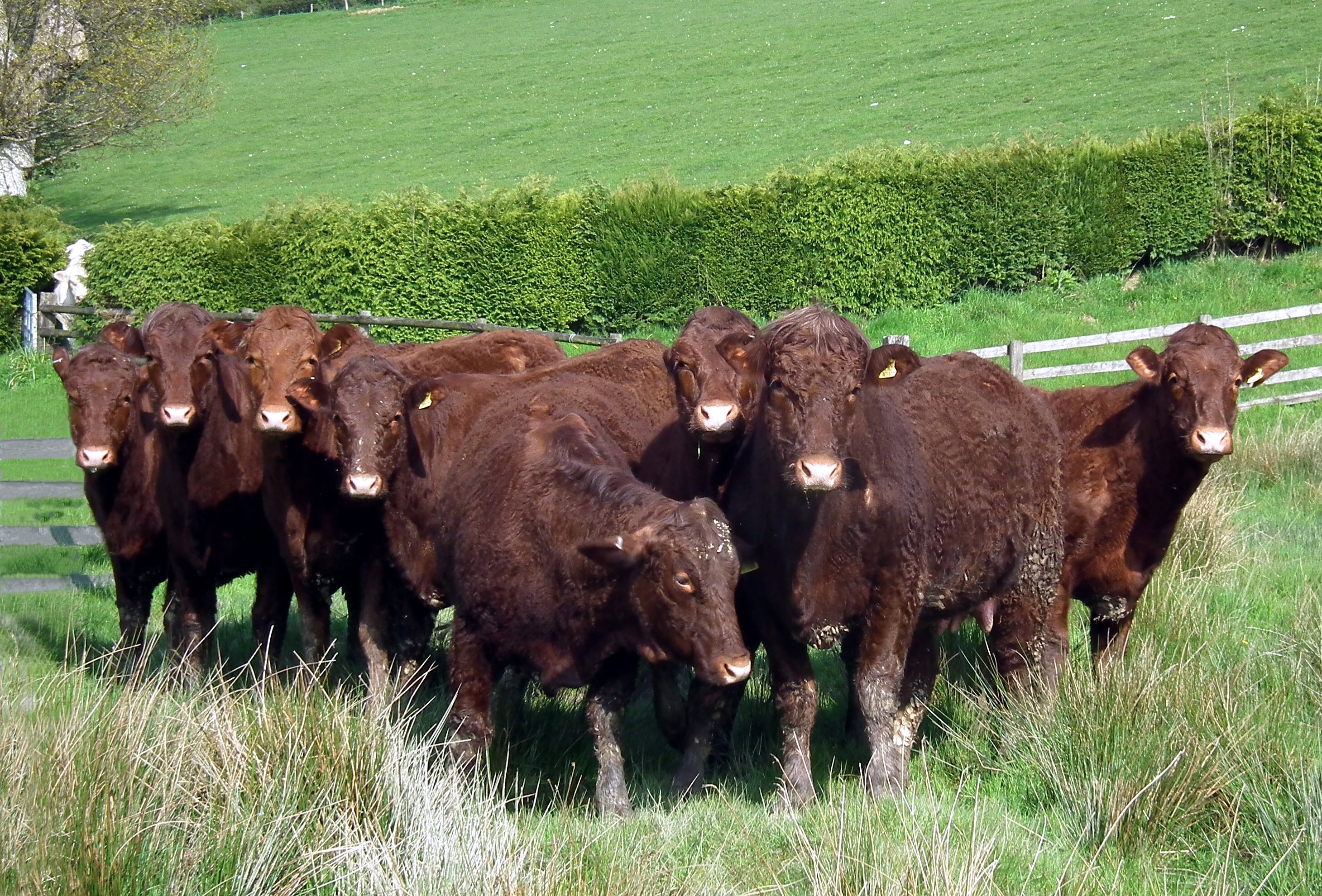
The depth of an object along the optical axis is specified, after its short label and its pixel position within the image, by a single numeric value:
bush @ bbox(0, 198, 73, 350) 22.81
